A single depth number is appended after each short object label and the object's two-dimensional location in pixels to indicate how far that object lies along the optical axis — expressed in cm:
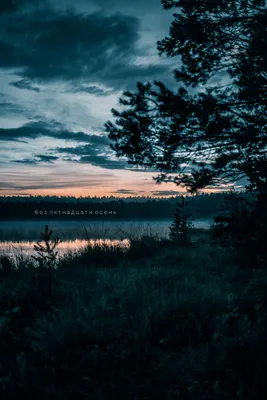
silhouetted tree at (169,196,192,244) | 1593
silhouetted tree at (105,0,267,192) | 624
